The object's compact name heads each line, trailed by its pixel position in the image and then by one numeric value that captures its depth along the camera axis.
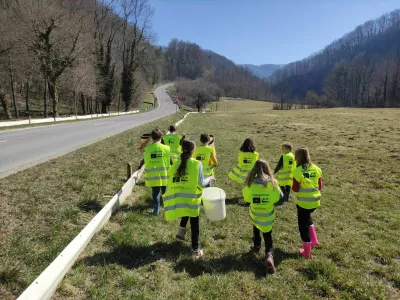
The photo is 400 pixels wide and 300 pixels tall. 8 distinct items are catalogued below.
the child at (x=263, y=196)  4.66
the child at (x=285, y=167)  7.52
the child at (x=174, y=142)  8.31
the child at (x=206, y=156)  7.36
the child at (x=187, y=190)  4.90
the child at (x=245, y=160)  7.78
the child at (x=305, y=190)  5.16
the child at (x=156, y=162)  6.35
